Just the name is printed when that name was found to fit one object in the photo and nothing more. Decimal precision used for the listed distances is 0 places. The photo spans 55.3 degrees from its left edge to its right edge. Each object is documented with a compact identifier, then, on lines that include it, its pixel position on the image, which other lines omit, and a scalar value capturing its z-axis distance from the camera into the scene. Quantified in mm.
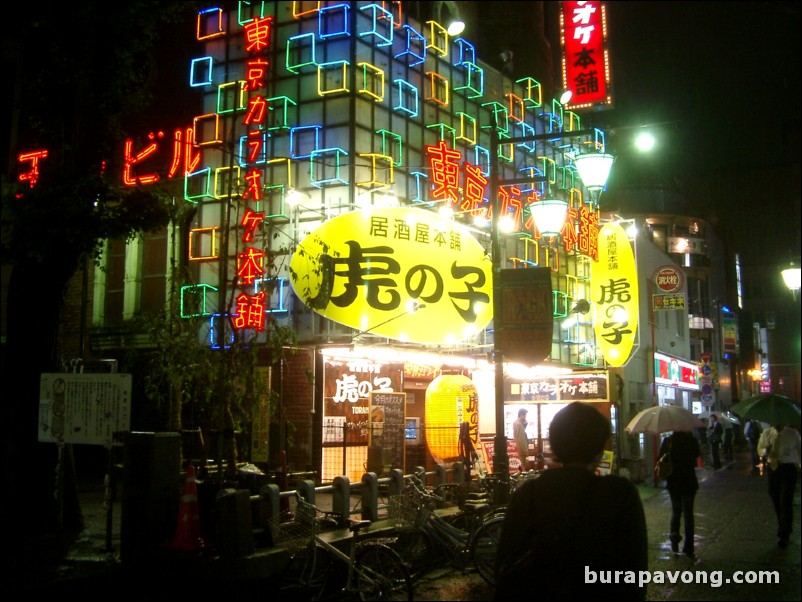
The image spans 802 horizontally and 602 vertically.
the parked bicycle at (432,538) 10203
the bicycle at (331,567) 8867
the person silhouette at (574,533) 3385
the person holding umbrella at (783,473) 12391
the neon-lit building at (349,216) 15156
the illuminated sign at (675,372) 30150
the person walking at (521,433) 19781
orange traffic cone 9445
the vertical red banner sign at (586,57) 22781
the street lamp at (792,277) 21094
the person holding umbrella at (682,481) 11867
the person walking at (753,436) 26766
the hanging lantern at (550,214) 13500
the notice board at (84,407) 10320
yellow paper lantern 18047
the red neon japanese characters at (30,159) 19516
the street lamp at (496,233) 12617
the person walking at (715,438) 29219
